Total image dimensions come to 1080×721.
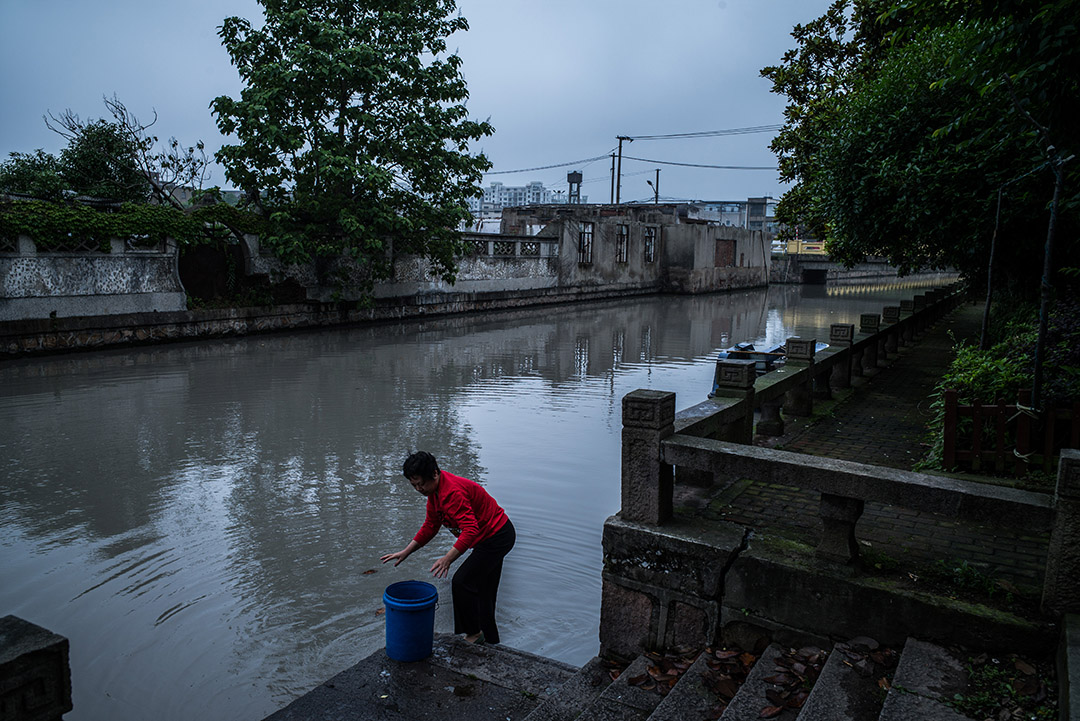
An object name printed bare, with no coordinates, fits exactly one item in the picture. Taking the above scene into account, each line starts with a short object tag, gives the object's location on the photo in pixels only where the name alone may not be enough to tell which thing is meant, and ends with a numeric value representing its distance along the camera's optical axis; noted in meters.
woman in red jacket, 4.79
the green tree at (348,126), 19.45
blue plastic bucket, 4.43
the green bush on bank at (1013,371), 6.49
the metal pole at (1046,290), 5.65
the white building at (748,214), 74.21
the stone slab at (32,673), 2.91
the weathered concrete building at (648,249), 36.00
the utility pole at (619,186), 52.28
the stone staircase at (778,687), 3.36
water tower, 62.72
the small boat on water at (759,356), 12.82
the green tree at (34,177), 21.42
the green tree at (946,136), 5.52
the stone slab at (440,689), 4.07
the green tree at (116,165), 21.27
